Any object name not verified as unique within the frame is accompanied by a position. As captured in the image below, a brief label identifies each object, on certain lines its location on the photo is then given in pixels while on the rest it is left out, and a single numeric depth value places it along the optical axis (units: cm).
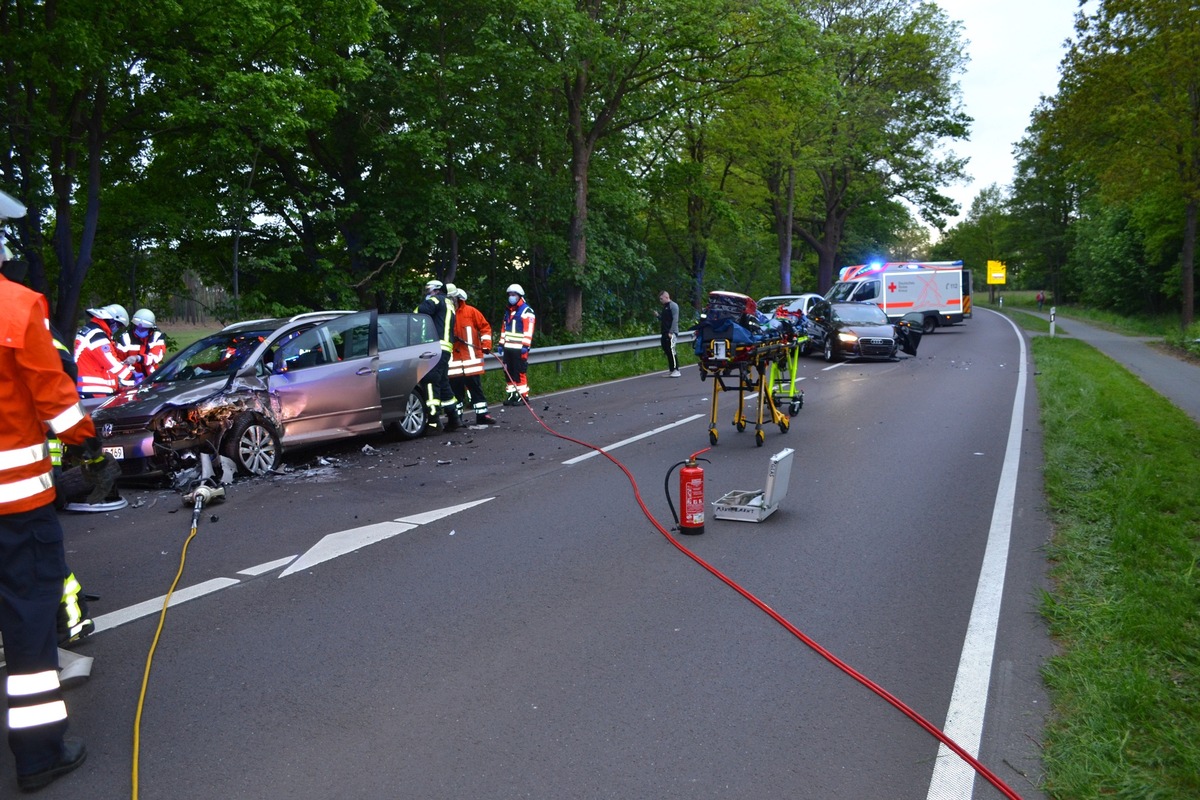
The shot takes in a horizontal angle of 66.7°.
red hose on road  353
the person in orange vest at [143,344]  1131
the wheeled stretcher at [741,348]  1048
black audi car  2284
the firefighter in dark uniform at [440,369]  1220
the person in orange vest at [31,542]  345
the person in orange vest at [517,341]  1398
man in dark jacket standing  2016
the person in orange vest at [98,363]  1006
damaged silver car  895
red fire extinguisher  693
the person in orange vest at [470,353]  1298
